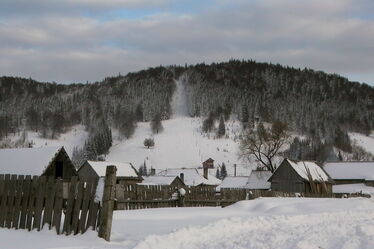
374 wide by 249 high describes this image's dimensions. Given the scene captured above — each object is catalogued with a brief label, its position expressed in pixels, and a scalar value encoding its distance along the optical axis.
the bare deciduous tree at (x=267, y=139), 71.12
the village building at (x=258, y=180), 74.94
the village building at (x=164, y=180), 93.38
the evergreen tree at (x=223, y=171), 162.38
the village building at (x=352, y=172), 76.62
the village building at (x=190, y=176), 111.86
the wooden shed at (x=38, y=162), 43.44
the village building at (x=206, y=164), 119.96
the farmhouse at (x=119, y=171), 76.94
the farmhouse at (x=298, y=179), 65.31
